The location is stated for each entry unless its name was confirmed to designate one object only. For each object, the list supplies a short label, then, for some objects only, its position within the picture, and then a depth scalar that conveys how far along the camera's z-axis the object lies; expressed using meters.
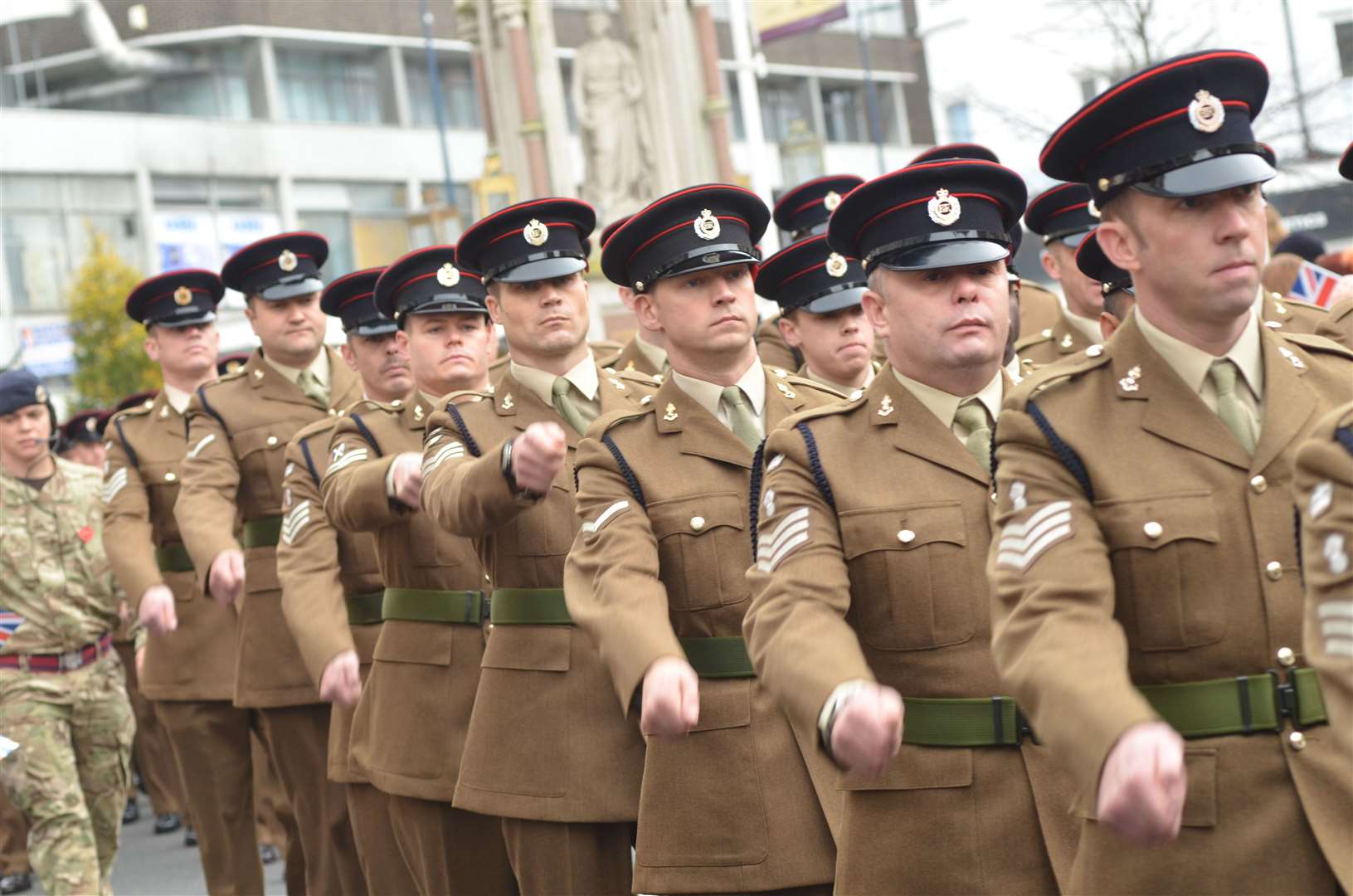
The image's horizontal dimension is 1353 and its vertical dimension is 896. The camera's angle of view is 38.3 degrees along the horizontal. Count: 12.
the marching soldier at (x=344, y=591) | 7.24
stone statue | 25.86
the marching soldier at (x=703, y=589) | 5.02
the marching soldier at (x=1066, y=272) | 7.59
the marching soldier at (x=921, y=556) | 4.21
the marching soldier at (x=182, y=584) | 9.19
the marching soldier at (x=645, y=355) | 8.68
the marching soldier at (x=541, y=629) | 5.82
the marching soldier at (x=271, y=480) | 8.41
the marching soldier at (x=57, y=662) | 8.98
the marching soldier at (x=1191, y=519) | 3.42
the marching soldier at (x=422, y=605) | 6.80
